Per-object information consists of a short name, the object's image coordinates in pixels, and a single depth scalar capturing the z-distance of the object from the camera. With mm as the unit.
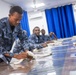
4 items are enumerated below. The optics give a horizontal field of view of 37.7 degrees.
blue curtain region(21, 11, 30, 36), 5475
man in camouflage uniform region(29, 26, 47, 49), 3306
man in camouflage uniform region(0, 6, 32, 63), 1164
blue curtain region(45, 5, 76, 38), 5802
